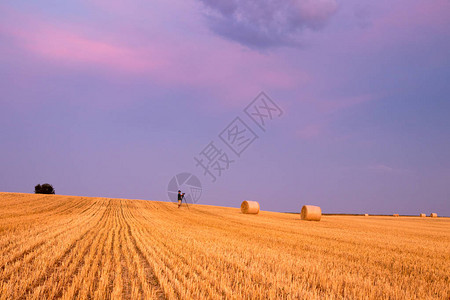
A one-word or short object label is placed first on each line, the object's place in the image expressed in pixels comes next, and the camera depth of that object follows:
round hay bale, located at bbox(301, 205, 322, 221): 24.38
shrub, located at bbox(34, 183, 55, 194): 58.73
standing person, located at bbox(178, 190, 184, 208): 30.31
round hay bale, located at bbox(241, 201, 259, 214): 29.17
